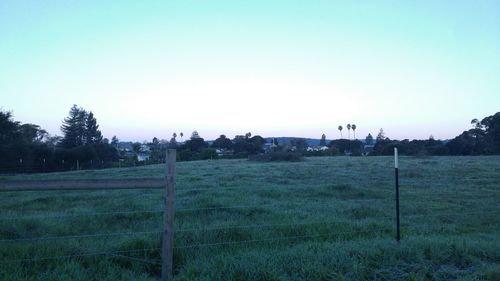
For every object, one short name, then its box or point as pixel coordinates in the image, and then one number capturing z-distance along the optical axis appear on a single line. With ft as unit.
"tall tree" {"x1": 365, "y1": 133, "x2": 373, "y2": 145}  406.11
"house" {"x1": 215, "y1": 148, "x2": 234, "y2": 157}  259.80
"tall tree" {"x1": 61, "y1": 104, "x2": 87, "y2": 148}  268.21
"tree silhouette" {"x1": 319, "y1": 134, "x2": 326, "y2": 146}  434.71
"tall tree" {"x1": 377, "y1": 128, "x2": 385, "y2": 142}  410.27
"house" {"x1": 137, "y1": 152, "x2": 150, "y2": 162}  289.33
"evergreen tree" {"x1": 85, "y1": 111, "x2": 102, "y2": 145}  282.97
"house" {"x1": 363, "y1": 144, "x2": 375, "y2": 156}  302.86
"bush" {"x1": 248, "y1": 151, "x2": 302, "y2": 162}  176.94
